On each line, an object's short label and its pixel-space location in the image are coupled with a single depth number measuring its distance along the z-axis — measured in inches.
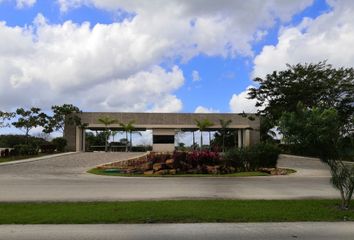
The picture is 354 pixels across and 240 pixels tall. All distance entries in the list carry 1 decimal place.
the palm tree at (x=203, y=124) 2635.3
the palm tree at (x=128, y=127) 2618.1
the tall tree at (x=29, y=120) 2377.0
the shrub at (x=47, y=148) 2285.2
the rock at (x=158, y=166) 1168.6
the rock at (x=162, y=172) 1139.6
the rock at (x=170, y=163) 1180.5
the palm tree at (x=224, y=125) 2709.2
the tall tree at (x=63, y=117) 2593.5
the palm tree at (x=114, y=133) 2822.3
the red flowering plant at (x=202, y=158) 1200.8
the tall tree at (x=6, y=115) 2085.6
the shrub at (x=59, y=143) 2390.5
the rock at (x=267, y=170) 1181.6
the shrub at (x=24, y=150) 2018.9
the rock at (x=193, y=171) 1167.0
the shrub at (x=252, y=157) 1240.8
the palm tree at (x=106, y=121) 2596.0
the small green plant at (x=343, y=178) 532.4
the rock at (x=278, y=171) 1167.2
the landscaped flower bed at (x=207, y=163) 1170.0
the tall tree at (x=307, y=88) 2031.3
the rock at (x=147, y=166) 1195.9
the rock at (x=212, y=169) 1155.3
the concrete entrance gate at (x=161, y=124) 2662.4
